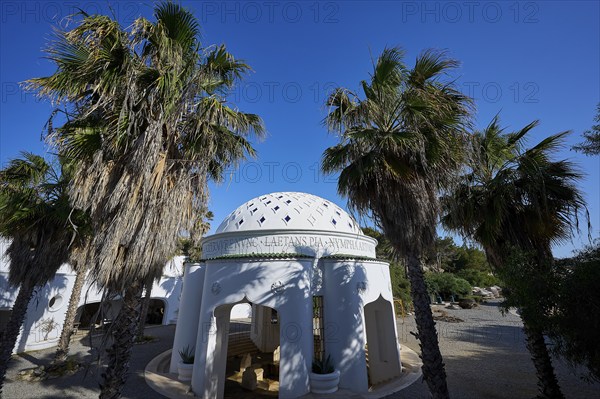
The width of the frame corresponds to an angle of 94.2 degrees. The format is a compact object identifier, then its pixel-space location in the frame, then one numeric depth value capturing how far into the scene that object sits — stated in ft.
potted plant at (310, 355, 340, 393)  31.30
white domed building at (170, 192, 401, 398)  33.04
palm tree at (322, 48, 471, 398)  24.56
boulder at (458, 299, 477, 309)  115.85
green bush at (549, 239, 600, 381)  17.87
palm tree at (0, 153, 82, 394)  31.07
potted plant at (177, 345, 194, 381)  38.37
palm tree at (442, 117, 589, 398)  25.59
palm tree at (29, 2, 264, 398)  19.47
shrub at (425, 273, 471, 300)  131.03
